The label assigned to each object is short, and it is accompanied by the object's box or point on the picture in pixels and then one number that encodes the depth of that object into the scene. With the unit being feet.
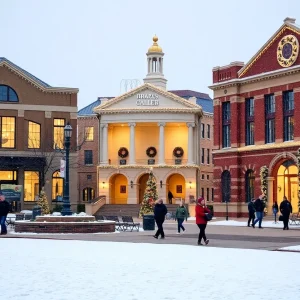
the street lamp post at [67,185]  119.85
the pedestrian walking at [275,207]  168.06
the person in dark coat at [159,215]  105.50
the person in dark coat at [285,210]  133.80
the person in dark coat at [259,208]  141.49
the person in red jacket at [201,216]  90.33
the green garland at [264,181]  195.11
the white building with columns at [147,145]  261.03
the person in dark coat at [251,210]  146.00
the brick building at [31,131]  232.53
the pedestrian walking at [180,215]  123.13
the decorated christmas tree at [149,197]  177.68
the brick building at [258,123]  189.78
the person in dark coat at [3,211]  112.68
